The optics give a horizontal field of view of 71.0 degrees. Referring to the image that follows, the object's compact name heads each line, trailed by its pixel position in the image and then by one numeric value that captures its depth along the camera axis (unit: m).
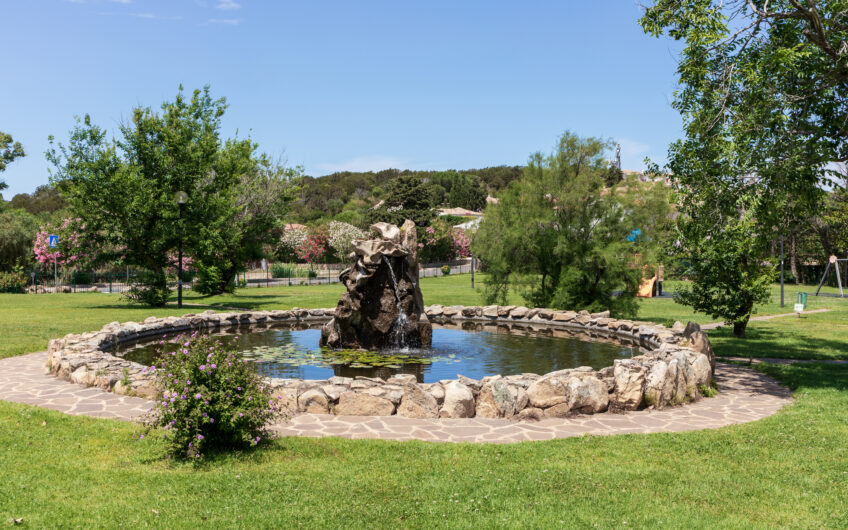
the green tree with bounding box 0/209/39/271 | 40.22
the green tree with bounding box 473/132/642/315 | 19.86
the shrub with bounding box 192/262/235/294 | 30.34
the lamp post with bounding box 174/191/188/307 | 23.67
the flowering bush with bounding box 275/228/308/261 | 59.81
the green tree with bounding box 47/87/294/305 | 23.92
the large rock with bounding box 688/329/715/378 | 10.63
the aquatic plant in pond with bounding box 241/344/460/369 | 12.30
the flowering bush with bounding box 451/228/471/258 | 67.25
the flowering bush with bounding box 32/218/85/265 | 24.53
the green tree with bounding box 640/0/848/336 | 10.56
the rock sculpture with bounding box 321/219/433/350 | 13.70
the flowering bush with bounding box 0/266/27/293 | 35.09
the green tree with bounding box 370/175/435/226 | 66.88
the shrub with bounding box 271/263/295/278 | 48.25
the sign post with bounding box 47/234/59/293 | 34.00
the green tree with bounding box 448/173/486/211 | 111.88
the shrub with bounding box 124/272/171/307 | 24.72
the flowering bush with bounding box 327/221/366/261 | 57.72
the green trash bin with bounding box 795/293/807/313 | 23.36
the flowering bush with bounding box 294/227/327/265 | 59.31
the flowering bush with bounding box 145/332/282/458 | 5.88
